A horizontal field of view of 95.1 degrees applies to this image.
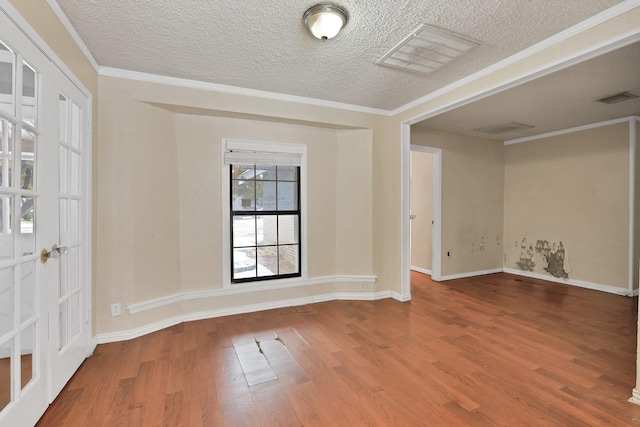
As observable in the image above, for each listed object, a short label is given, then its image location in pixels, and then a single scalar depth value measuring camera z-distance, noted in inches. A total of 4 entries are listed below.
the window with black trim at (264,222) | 139.1
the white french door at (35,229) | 57.0
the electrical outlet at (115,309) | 107.4
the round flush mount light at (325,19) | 75.2
